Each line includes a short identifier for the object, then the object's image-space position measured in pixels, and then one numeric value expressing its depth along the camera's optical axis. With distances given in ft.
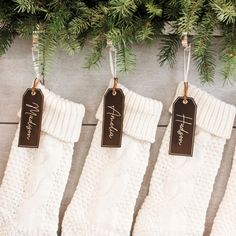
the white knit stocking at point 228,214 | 4.46
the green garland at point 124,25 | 3.94
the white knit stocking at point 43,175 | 4.47
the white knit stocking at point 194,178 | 4.44
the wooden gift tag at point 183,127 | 4.39
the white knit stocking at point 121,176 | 4.48
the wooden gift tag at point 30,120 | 4.45
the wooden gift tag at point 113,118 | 4.44
